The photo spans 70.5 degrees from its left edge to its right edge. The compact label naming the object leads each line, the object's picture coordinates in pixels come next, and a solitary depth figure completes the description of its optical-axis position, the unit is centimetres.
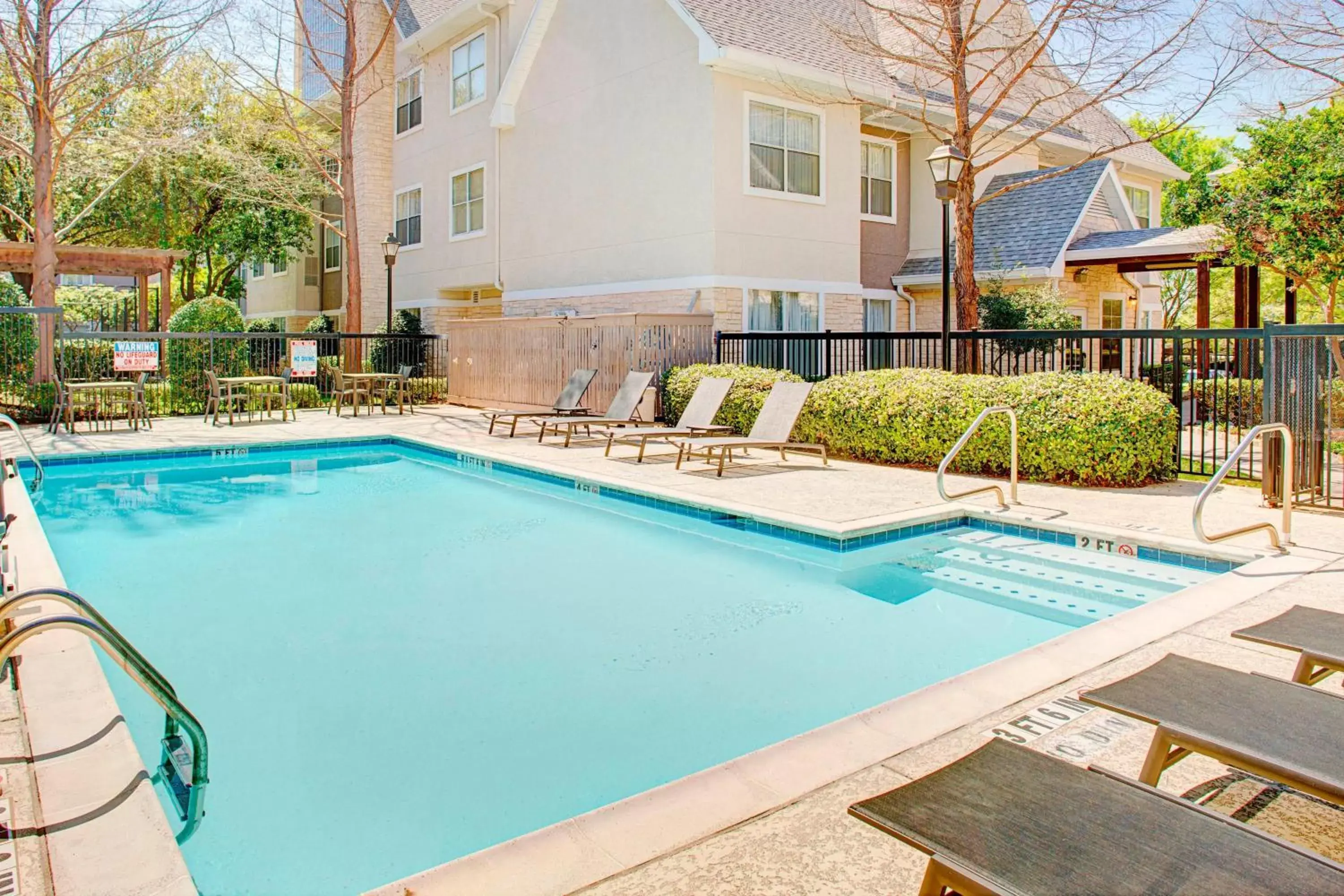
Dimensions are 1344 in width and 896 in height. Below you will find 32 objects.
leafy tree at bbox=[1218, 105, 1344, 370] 1359
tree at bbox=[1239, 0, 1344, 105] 1664
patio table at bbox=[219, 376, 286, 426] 1573
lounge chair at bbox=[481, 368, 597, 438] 1443
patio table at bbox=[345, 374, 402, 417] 1734
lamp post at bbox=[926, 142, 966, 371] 1106
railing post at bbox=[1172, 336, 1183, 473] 983
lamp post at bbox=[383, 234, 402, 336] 1905
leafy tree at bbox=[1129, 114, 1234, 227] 1520
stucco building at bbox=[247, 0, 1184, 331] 1551
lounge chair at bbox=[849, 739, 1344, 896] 196
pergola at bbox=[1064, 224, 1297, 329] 1616
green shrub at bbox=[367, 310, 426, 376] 2094
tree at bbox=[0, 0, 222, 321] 1691
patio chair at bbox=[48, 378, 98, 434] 1445
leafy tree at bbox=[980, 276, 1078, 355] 1633
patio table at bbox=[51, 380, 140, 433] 1419
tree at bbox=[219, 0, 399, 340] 2117
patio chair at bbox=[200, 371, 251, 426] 1594
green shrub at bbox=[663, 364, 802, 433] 1285
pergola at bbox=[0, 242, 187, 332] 1902
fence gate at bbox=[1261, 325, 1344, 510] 759
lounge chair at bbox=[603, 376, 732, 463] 1191
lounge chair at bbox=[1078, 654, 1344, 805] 241
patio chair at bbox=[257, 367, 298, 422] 1630
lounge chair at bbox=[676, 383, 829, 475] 1085
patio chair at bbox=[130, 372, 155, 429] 1505
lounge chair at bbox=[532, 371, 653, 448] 1304
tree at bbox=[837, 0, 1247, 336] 1342
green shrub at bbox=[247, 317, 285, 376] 1880
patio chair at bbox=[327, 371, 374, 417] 1745
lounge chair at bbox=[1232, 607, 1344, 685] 323
